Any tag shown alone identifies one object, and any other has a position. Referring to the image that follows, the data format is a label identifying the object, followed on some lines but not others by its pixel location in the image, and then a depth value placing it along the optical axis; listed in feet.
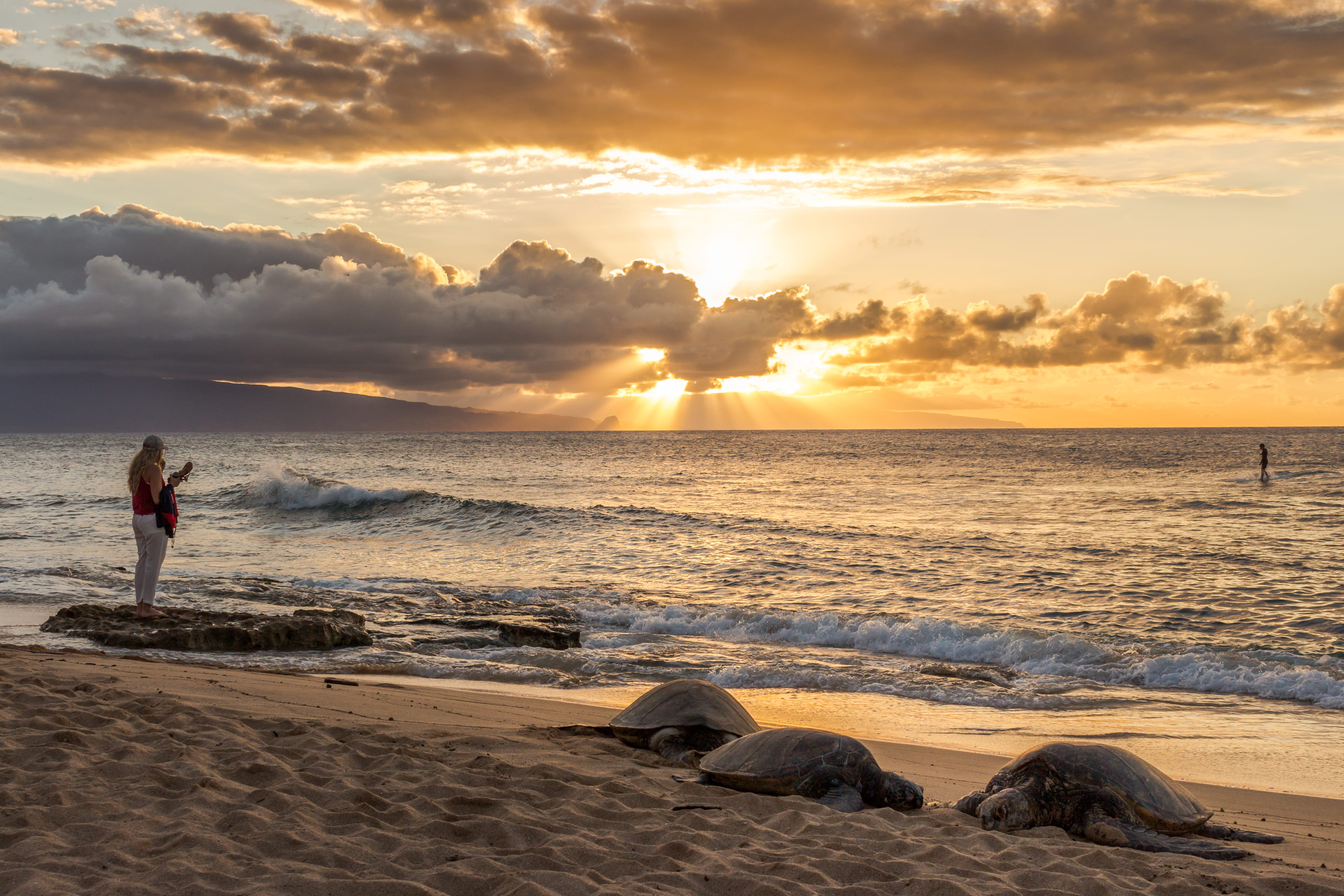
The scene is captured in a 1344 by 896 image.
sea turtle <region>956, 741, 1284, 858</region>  16.31
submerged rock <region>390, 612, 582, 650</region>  35.40
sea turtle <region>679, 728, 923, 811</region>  17.54
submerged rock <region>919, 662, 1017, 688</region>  32.40
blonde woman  32.12
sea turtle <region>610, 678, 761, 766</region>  20.67
